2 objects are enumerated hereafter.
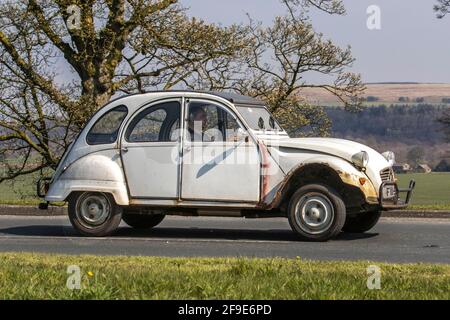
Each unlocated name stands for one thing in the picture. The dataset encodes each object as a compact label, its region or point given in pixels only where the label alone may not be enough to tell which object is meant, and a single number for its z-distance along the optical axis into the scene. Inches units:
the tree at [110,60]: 754.2
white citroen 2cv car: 438.0
